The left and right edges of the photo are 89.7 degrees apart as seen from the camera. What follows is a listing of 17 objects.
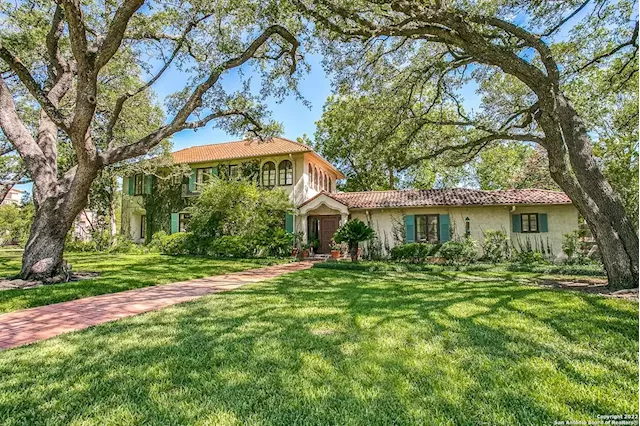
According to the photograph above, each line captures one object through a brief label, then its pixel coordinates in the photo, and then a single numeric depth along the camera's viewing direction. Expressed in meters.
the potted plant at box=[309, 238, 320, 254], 17.68
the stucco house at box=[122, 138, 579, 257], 15.47
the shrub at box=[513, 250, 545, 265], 14.34
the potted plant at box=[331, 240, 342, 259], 16.42
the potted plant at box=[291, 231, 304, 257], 17.22
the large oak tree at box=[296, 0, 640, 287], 7.28
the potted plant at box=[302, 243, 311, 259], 16.94
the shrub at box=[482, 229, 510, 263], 15.20
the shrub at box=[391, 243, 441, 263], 14.52
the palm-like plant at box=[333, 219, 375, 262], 13.73
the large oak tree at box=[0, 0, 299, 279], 7.37
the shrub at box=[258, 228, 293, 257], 16.03
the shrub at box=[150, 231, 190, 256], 17.25
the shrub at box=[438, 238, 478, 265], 13.95
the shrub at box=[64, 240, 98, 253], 19.84
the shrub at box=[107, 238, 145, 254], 18.64
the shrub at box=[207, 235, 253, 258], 15.36
